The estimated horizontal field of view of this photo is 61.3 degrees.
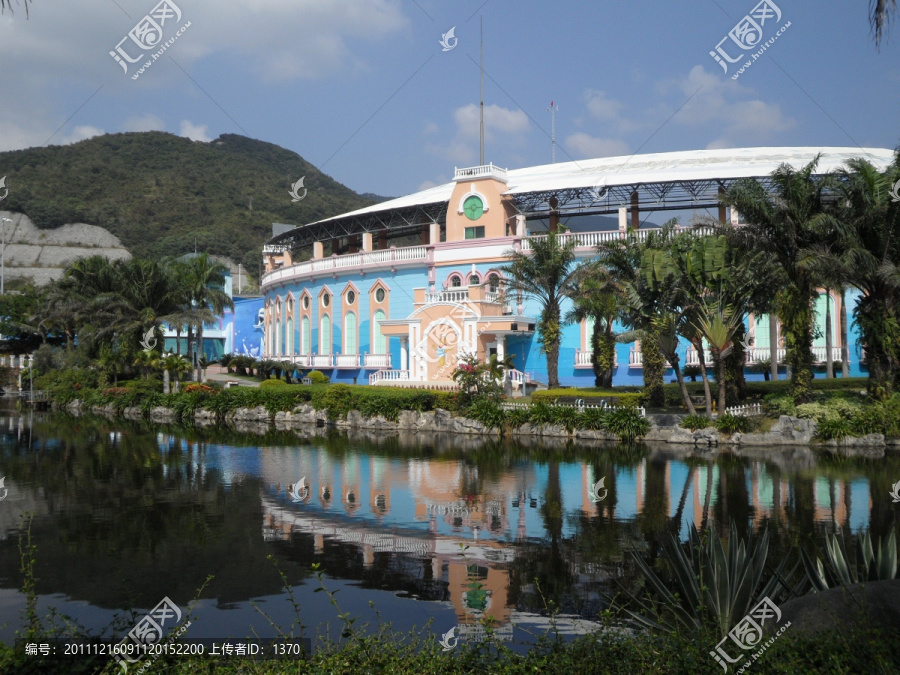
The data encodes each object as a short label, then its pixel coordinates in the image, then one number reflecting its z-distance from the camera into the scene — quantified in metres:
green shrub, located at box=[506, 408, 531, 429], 26.12
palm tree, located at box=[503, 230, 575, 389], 28.77
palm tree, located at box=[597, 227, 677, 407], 23.73
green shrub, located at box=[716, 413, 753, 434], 22.64
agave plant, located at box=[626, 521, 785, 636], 6.74
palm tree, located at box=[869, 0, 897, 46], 6.16
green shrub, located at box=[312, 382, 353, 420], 30.72
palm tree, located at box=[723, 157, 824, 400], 21.95
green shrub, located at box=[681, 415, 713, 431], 22.94
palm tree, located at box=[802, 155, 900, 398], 20.97
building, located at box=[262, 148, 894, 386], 34.34
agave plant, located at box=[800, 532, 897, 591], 6.79
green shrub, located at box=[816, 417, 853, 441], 21.23
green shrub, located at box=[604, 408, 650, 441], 23.73
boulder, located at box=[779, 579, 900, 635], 5.42
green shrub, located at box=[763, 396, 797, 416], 22.81
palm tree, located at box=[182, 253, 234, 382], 44.22
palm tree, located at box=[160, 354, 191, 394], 36.91
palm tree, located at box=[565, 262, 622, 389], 26.50
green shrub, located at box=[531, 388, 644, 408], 24.84
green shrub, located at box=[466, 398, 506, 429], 26.47
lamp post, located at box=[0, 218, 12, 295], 67.22
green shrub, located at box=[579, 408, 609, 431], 24.58
